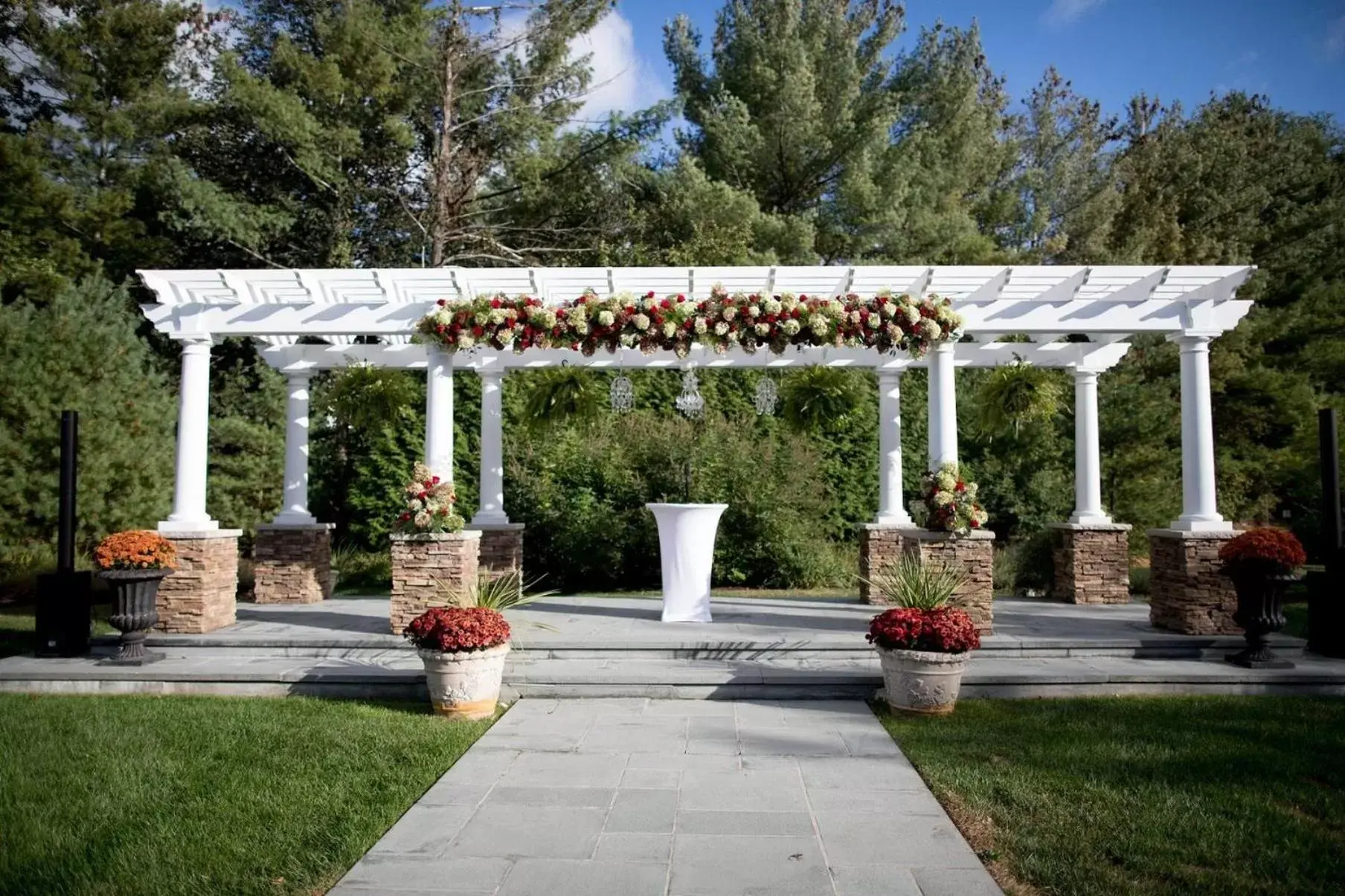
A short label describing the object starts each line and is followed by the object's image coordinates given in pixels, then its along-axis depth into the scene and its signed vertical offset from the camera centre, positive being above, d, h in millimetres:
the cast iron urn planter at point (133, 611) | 7070 -942
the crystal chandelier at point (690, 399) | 9047 +950
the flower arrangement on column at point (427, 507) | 7637 -124
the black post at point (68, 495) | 7469 -21
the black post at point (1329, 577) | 7555 -720
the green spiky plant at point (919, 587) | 6398 -689
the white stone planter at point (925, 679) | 5863 -1236
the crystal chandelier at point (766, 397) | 9188 +982
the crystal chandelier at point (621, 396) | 9234 +1004
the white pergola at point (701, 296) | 8266 +1764
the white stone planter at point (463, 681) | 5902 -1257
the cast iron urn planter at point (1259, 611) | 6898 -925
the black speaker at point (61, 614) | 7344 -999
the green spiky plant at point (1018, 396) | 9852 +1076
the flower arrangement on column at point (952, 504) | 7828 -105
